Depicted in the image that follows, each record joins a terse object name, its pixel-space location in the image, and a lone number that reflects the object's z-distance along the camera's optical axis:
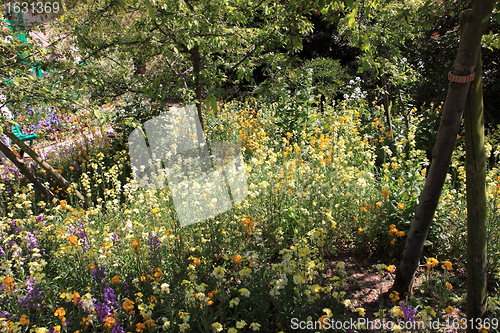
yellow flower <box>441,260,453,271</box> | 2.32
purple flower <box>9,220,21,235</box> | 3.51
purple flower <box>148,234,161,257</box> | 2.81
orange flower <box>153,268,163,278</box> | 2.37
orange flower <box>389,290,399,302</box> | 2.17
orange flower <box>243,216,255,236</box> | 2.79
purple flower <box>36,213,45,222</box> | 3.55
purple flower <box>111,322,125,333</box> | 2.23
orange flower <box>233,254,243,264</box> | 2.42
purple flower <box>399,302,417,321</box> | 2.10
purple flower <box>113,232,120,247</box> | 3.24
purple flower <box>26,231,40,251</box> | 3.09
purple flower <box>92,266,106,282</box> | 2.60
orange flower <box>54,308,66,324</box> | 2.07
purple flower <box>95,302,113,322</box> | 2.29
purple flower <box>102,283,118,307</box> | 2.36
